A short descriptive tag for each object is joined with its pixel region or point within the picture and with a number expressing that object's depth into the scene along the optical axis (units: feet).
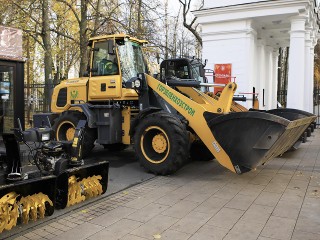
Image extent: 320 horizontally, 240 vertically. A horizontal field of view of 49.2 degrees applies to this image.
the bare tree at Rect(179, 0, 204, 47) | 85.84
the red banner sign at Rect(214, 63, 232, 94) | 47.46
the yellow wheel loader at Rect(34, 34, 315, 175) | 19.31
